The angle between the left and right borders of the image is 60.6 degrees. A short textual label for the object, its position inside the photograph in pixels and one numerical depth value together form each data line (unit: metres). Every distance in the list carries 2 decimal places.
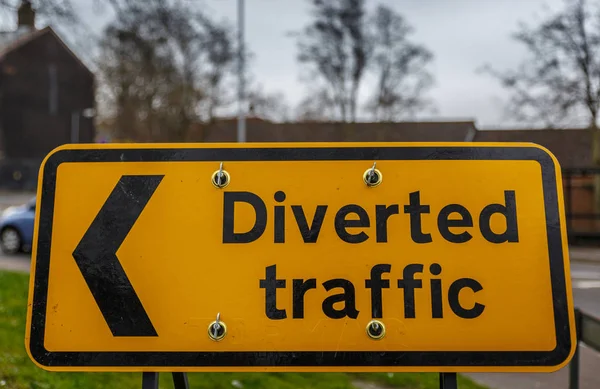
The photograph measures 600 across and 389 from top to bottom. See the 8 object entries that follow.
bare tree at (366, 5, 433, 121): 15.20
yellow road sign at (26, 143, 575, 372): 1.15
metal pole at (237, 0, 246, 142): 16.00
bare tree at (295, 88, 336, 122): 16.25
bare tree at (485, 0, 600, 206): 14.77
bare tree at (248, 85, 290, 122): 17.48
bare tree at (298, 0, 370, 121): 18.17
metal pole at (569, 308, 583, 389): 3.24
